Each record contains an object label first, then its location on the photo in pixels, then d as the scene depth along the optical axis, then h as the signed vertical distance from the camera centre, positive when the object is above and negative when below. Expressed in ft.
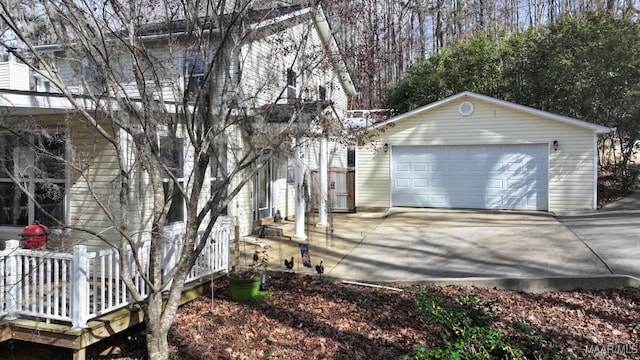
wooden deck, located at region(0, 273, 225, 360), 15.65 -5.24
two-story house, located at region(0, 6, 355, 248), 17.43 +3.18
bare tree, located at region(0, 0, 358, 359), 15.23 +3.12
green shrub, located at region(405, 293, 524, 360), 14.55 -5.30
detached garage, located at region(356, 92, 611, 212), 44.57 +2.20
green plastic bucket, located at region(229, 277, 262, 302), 20.65 -4.86
